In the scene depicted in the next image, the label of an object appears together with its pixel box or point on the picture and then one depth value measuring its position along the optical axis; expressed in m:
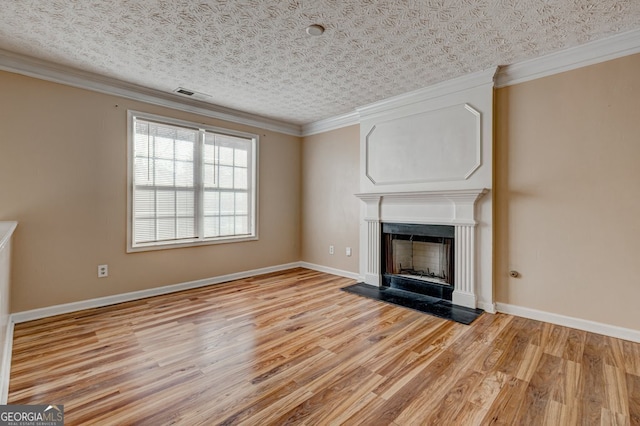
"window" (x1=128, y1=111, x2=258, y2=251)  3.55
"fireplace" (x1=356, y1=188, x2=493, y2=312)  3.15
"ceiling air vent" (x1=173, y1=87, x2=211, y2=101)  3.54
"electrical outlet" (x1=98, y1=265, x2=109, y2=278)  3.23
